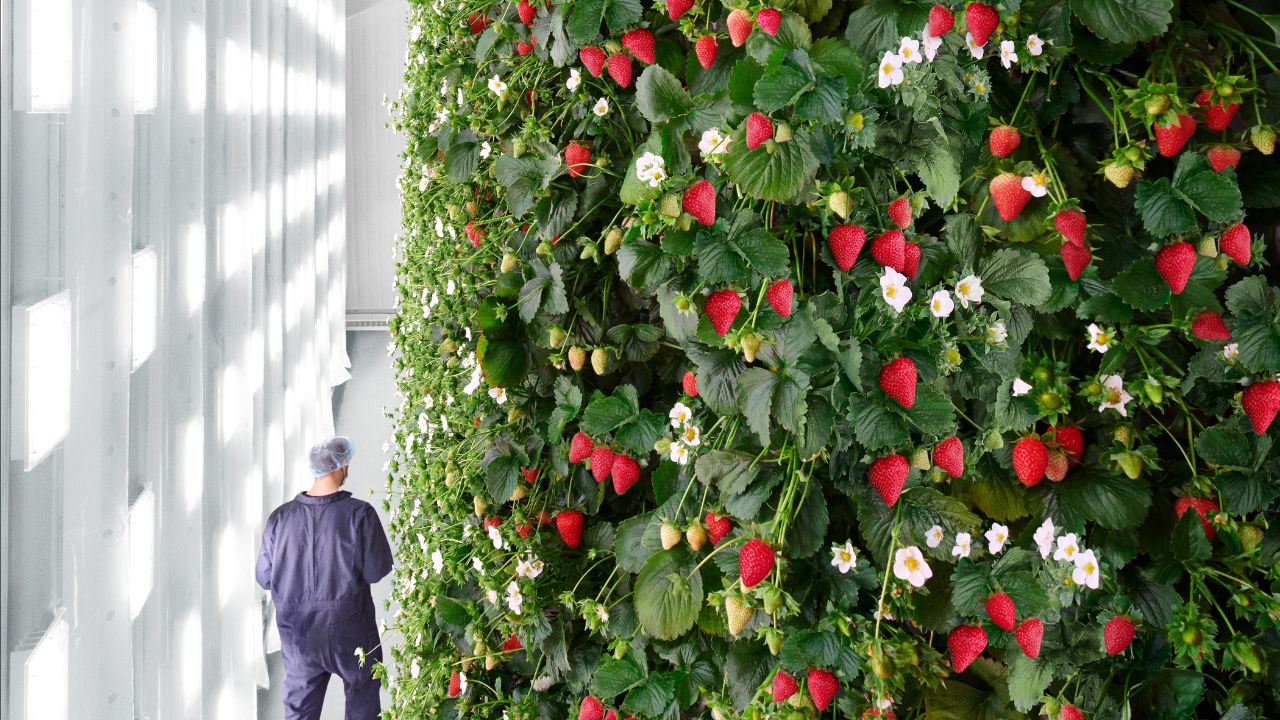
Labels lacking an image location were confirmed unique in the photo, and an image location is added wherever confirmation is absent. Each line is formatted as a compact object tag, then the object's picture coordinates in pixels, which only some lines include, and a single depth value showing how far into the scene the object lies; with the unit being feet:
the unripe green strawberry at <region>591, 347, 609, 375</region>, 3.59
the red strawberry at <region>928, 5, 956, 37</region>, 2.47
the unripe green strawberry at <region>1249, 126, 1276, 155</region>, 2.48
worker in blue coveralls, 9.55
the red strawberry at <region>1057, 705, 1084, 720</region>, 2.56
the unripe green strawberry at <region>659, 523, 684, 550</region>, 2.92
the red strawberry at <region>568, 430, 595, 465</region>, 3.55
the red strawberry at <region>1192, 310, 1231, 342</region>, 2.53
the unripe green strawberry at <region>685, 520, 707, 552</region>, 2.90
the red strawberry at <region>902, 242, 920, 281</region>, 2.62
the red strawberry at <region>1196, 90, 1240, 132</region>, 2.52
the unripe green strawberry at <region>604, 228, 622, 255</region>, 3.36
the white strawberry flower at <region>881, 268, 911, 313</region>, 2.52
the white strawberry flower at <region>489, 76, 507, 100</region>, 4.23
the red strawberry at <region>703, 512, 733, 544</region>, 2.92
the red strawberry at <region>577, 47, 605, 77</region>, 3.53
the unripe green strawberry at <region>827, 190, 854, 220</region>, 2.54
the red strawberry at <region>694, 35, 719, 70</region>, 3.06
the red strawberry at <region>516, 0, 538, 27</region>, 3.98
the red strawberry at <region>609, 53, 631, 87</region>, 3.44
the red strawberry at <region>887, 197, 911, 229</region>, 2.62
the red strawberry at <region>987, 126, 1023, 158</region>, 2.68
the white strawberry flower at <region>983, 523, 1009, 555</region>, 2.64
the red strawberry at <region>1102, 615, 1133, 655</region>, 2.54
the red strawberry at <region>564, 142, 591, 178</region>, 3.66
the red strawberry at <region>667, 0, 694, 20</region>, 3.09
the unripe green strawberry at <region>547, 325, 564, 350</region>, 3.70
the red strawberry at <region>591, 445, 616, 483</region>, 3.42
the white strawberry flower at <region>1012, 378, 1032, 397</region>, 2.60
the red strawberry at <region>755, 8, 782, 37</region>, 2.65
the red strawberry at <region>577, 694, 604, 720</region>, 3.32
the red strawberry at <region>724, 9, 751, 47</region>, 2.79
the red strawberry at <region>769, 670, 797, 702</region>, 2.64
